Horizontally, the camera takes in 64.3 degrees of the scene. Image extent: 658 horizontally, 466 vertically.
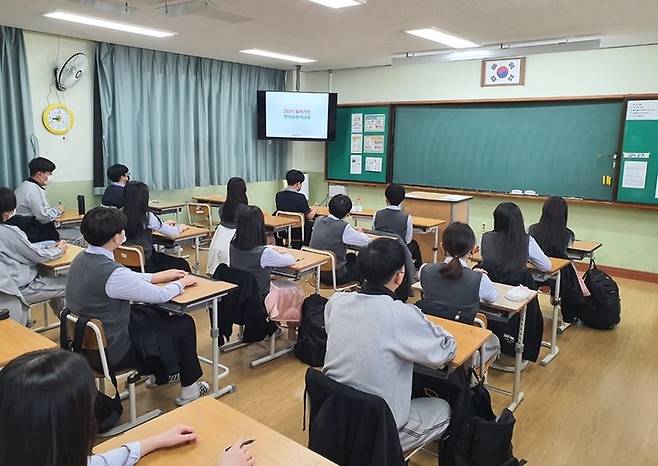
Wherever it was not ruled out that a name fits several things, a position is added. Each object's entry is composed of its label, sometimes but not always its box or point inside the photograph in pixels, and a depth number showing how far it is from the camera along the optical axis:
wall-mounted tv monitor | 8.29
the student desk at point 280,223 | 5.46
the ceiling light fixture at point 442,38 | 5.50
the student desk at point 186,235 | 4.81
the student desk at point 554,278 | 3.72
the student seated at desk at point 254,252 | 3.46
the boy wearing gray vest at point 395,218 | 5.07
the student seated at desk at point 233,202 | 4.08
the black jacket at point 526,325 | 3.37
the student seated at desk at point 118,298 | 2.52
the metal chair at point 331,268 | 4.05
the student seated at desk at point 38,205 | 5.13
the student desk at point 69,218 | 5.47
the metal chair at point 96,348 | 2.43
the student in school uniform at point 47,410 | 0.90
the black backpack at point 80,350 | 2.45
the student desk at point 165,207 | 6.31
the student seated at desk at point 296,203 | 6.14
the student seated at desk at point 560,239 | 4.23
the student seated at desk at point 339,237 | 4.38
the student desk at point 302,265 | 3.63
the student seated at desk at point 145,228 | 4.35
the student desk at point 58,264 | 3.54
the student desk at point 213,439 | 1.38
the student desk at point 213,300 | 2.79
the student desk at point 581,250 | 4.29
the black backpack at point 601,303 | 4.44
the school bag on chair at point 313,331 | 3.51
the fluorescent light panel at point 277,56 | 6.99
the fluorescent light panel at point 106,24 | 5.04
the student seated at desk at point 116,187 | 5.85
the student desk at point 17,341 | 2.05
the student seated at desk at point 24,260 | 3.33
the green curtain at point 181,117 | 6.73
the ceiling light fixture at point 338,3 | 4.30
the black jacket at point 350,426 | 1.69
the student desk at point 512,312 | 2.84
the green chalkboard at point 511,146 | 6.29
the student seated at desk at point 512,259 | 3.45
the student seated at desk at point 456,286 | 2.78
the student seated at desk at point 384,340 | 1.83
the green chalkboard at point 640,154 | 5.90
